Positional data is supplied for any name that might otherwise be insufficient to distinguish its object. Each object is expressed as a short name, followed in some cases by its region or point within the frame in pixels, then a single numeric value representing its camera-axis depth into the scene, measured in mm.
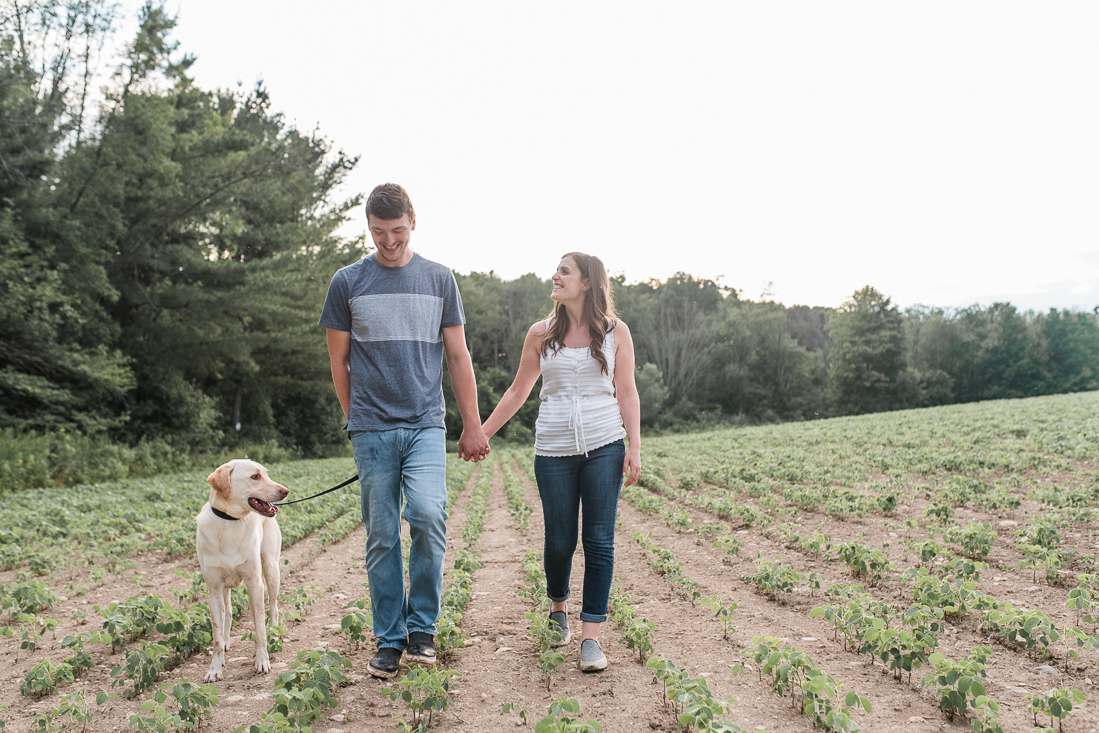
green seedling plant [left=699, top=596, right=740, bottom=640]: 4289
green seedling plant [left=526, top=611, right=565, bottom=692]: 3523
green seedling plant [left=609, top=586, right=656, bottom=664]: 3961
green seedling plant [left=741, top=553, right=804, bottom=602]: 5081
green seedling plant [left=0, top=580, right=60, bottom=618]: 4935
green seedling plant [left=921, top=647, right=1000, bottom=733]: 2818
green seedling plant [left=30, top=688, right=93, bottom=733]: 3000
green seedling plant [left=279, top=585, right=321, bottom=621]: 5109
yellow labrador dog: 3826
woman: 3836
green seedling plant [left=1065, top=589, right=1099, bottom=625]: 3822
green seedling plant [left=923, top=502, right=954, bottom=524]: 7266
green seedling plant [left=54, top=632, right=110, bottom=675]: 3752
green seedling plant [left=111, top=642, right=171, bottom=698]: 3465
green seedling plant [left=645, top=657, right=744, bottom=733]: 2613
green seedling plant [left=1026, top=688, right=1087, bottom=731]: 2746
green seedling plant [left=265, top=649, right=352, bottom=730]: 2908
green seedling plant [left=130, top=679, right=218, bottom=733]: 2852
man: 3713
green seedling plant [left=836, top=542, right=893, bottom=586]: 5371
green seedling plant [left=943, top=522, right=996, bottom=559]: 5719
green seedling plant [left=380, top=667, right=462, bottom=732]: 3029
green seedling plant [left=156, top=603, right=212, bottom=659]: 4031
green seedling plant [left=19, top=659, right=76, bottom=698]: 3553
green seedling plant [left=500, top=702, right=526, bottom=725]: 2955
